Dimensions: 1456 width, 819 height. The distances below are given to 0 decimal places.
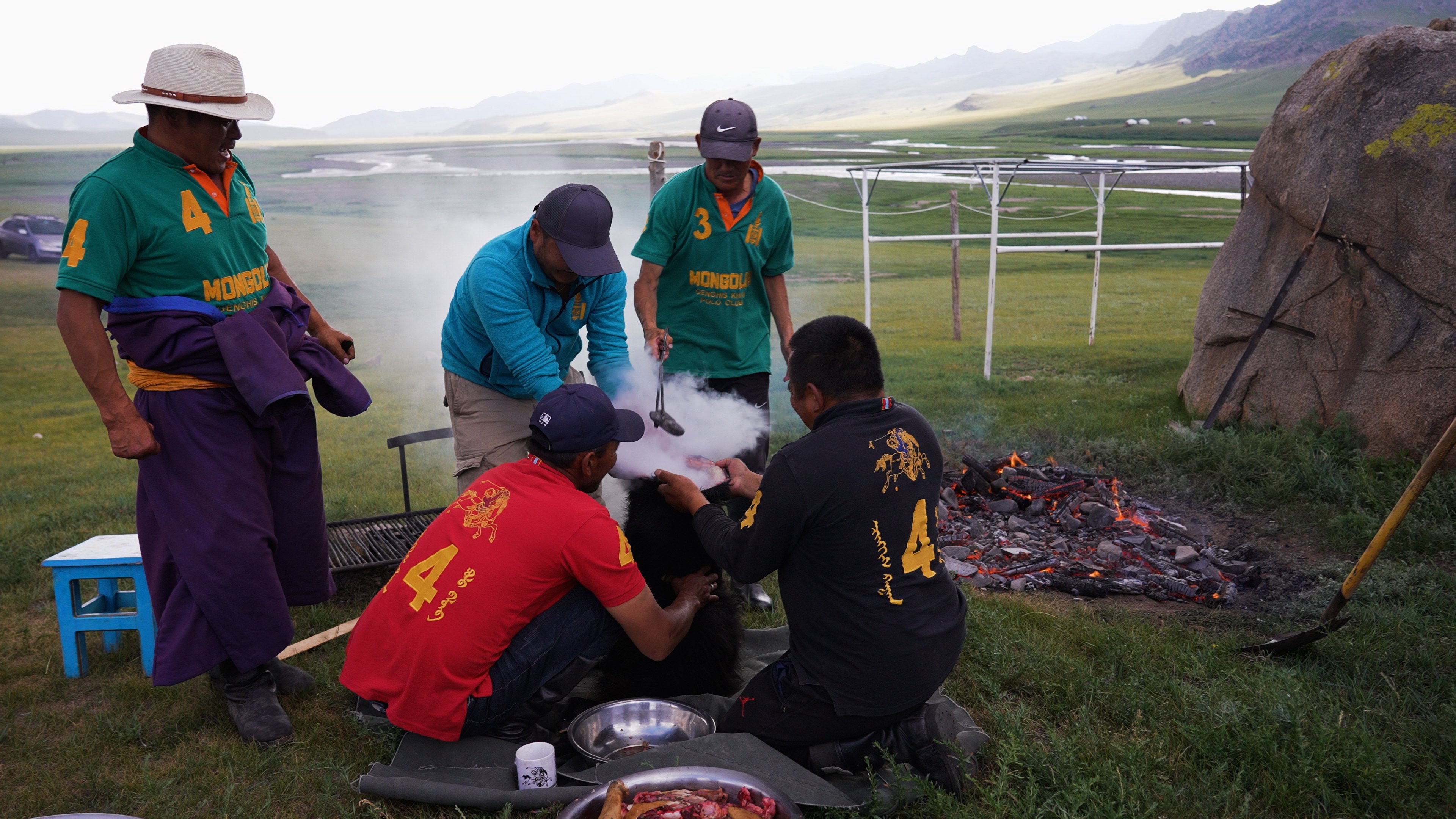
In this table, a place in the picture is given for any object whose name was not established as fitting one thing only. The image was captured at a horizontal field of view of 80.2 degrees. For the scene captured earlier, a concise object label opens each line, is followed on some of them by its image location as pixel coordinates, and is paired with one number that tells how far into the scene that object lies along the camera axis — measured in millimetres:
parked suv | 18375
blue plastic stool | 3938
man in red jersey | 3047
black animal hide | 3561
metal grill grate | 4883
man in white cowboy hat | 3041
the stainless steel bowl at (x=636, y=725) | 3486
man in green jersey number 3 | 4516
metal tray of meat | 2705
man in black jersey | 2875
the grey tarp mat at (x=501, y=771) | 3008
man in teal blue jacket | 3477
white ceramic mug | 3064
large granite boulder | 6051
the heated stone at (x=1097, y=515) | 5781
